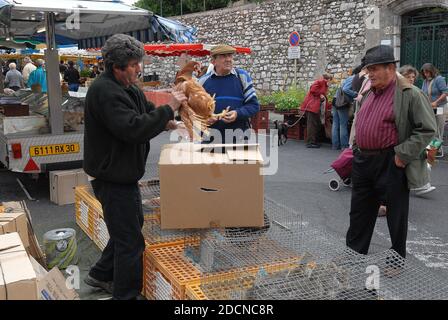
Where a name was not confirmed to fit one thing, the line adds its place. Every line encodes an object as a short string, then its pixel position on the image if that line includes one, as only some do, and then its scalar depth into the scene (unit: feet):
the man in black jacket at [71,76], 55.47
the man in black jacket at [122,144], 9.57
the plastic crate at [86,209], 15.48
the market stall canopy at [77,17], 17.29
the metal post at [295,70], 53.21
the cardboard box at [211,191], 10.17
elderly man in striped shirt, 11.69
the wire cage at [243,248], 10.26
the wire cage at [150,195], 13.07
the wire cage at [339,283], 8.64
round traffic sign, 50.90
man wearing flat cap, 13.44
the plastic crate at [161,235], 11.50
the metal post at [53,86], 20.57
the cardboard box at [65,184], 20.67
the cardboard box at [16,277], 7.69
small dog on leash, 36.58
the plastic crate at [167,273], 9.71
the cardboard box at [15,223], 12.09
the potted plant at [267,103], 38.81
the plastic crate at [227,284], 8.69
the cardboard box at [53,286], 9.41
